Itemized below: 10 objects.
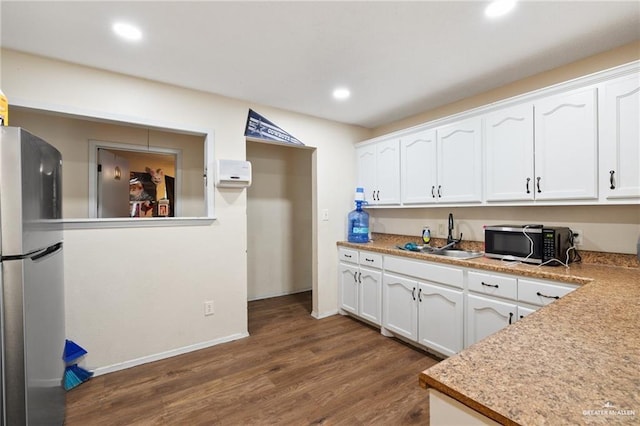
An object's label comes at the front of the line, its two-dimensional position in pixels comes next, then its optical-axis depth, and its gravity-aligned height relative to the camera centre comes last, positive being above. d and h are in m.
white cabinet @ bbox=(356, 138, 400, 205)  3.14 +0.47
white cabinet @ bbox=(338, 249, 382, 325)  2.96 -0.82
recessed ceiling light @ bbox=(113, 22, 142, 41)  1.69 +1.11
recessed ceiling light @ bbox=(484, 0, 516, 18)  1.50 +1.10
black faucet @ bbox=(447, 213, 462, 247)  2.82 -0.27
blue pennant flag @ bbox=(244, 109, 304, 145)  2.88 +0.85
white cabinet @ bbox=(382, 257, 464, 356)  2.26 -0.82
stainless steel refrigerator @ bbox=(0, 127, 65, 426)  1.10 -0.28
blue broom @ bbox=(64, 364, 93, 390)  2.02 -1.19
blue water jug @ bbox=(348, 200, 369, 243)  3.45 -0.18
